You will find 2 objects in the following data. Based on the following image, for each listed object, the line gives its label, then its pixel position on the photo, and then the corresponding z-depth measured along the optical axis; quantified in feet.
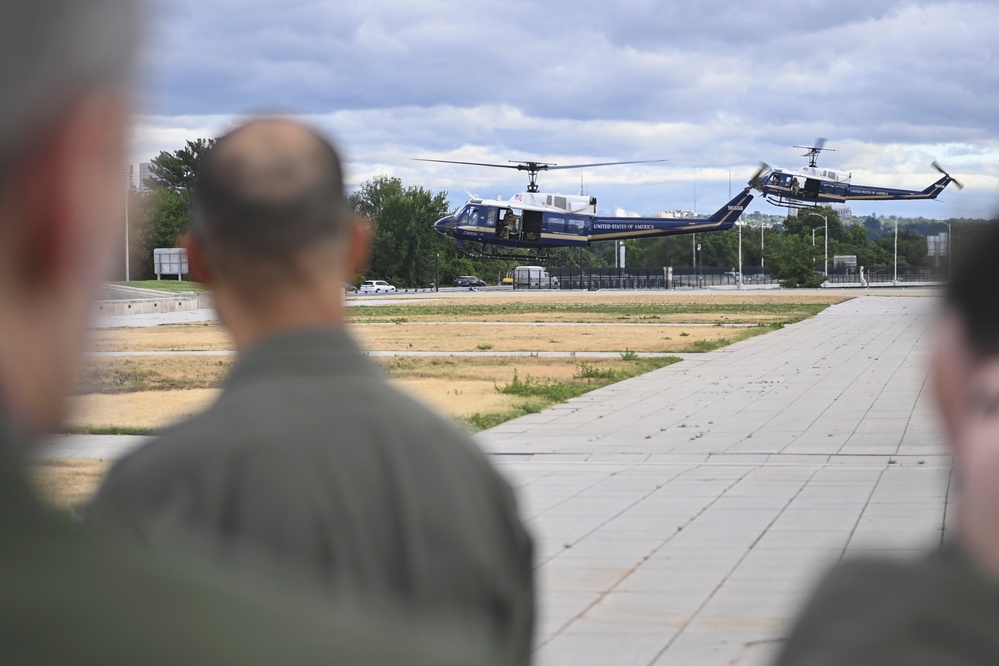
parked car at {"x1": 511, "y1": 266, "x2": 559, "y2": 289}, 393.09
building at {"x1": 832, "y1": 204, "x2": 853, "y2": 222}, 557.82
